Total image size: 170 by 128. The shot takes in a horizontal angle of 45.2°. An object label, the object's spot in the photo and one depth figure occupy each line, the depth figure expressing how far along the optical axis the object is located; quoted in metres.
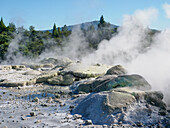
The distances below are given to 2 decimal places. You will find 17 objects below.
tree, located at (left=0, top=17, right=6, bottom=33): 33.97
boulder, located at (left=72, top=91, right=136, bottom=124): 4.66
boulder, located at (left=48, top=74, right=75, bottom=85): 10.31
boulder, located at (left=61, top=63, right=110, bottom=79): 10.93
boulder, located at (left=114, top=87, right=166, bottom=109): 5.11
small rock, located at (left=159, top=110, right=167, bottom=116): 4.63
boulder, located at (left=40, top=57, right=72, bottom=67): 22.70
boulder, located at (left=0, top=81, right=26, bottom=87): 9.75
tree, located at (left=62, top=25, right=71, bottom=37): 37.21
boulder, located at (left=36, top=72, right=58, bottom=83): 10.76
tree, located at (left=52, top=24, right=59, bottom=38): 39.58
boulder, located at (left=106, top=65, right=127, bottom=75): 8.78
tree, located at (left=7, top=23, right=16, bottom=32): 32.84
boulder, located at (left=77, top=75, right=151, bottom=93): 6.06
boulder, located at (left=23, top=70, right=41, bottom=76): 13.69
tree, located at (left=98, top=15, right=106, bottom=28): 38.36
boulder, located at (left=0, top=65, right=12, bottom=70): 18.06
